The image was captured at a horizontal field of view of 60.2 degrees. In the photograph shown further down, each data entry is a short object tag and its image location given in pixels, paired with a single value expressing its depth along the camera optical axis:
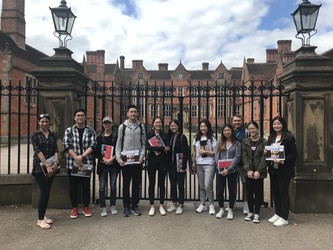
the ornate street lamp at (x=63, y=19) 5.75
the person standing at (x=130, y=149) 5.11
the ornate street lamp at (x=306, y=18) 5.45
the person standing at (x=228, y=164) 5.07
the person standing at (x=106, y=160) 5.15
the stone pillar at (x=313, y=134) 5.40
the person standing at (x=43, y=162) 4.64
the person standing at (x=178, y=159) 5.31
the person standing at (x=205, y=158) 5.27
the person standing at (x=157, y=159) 5.25
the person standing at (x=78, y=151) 4.99
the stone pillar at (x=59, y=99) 5.64
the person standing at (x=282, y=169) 4.76
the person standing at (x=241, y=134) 5.30
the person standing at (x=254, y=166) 4.88
